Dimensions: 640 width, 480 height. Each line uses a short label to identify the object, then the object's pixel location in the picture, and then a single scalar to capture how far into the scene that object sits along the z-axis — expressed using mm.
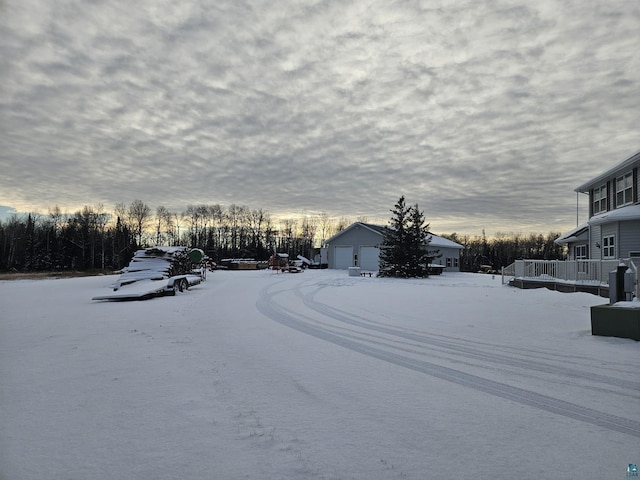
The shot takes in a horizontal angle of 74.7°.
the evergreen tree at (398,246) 31500
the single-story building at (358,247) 41906
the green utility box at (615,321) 8133
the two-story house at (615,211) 18094
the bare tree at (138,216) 74562
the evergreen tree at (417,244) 31516
